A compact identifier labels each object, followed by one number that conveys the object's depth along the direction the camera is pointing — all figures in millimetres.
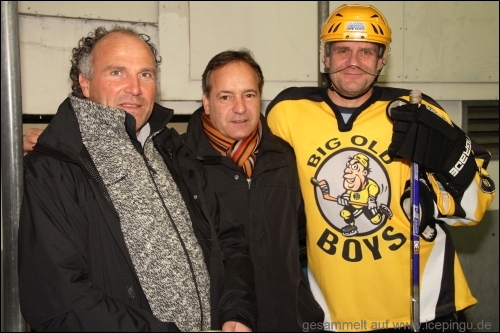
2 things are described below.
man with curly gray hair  1840
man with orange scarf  2590
